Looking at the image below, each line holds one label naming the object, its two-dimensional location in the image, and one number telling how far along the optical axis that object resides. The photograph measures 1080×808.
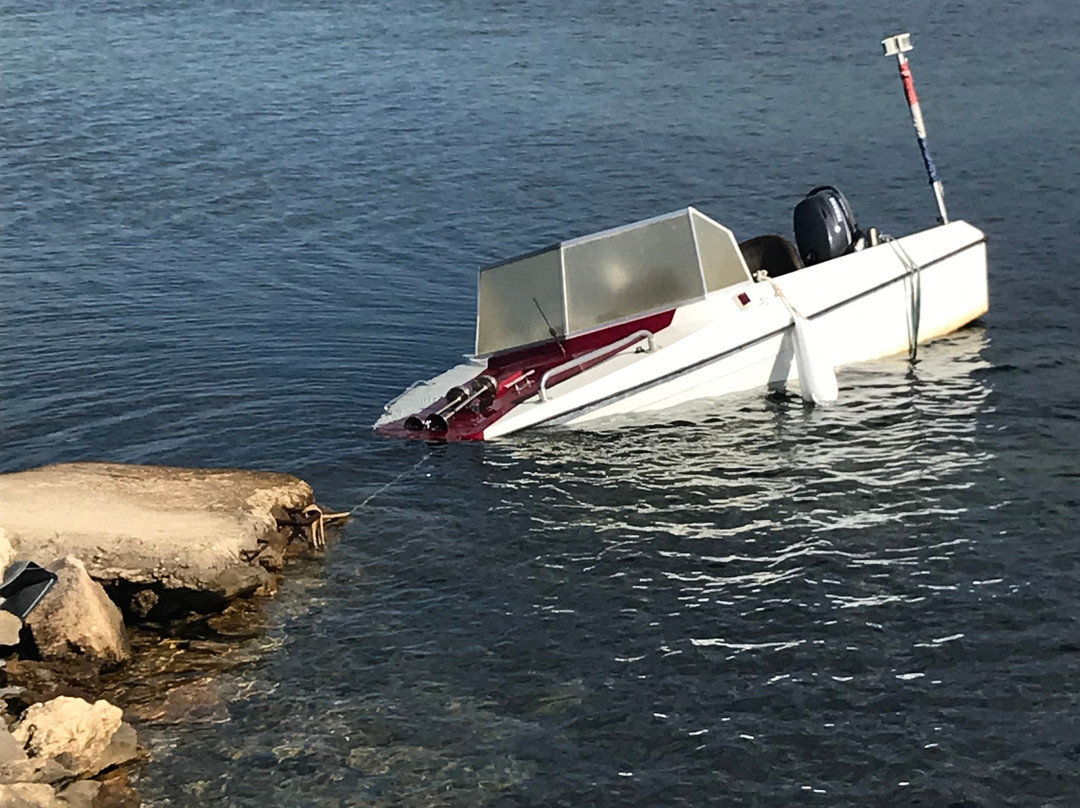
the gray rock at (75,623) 11.12
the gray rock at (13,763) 9.21
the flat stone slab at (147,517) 11.98
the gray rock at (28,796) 8.86
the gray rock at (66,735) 9.69
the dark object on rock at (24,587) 11.20
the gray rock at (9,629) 10.77
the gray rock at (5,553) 11.38
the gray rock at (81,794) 9.47
